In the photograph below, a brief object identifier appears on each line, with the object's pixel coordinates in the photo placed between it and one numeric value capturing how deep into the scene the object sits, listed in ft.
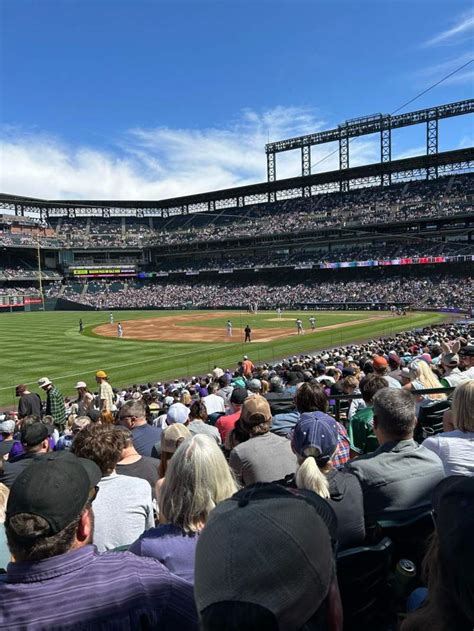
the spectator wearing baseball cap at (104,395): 46.98
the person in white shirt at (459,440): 13.03
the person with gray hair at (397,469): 11.62
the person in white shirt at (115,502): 11.85
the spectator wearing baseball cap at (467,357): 35.16
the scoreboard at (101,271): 352.90
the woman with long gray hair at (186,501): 8.99
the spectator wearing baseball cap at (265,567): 4.68
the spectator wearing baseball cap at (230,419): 23.97
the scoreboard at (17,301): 285.84
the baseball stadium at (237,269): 115.85
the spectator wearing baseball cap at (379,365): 31.94
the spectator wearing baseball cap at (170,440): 14.97
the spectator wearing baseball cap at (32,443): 20.51
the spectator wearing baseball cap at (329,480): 10.32
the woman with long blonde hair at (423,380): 26.11
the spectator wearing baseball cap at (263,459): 14.30
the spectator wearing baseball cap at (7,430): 33.83
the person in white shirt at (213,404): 34.79
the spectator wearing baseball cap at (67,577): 6.63
